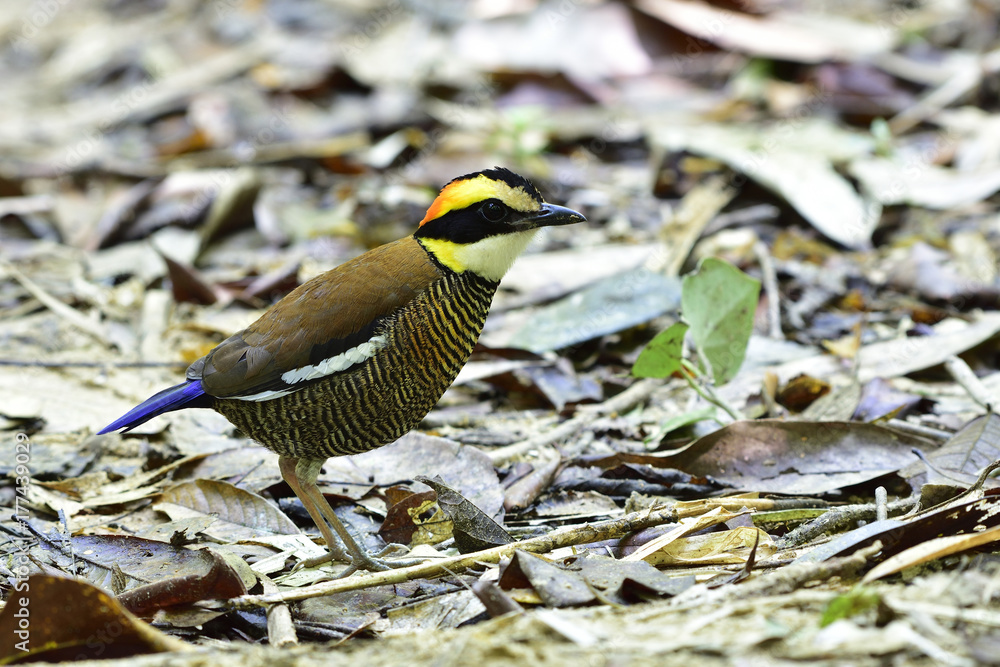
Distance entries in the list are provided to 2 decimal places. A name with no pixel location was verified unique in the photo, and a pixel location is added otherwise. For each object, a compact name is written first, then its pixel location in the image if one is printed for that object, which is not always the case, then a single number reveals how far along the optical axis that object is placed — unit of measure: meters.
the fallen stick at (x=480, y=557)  6.31
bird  7.44
